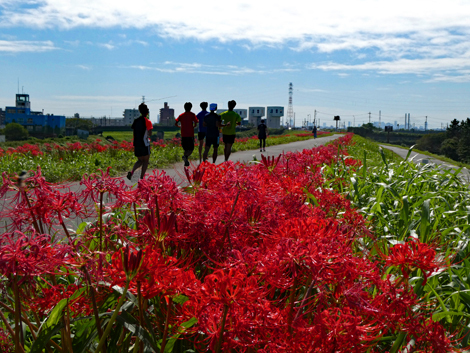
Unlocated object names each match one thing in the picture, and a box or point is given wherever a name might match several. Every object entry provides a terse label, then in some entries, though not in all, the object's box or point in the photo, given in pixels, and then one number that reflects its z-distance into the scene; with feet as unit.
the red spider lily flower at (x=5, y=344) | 5.16
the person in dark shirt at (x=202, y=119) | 43.00
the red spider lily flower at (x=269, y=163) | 10.87
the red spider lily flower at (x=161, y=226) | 4.54
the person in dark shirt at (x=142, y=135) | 31.24
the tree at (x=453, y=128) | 309.63
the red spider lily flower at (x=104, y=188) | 5.51
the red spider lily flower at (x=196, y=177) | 7.67
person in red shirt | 39.65
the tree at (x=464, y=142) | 236.47
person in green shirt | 41.32
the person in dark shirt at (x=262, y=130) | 74.26
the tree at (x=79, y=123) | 378.32
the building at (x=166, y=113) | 627.17
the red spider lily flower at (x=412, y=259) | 4.25
